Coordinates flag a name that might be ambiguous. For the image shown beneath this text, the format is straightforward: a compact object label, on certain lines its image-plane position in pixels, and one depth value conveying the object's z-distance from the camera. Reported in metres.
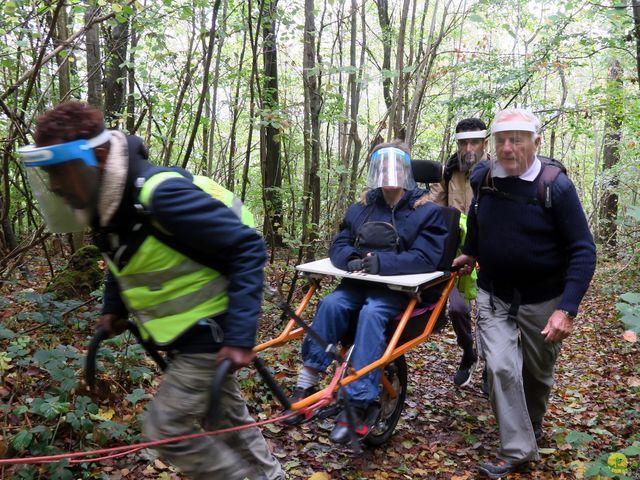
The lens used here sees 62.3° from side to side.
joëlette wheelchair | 3.48
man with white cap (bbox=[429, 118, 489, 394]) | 5.12
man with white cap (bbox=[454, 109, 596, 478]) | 3.51
